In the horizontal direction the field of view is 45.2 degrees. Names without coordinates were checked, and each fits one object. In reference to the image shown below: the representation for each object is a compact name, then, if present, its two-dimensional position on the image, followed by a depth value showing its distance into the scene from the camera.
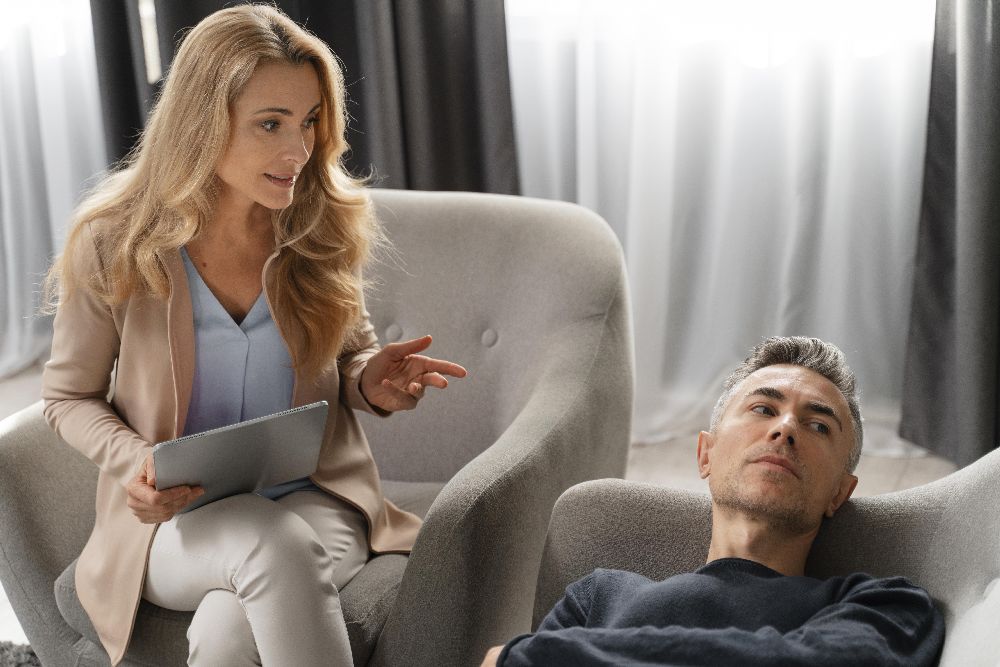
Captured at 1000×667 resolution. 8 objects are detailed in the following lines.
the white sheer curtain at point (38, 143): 3.58
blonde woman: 1.69
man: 1.34
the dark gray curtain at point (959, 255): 2.72
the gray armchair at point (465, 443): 1.71
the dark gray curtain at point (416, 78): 3.03
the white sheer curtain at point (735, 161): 2.98
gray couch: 1.43
